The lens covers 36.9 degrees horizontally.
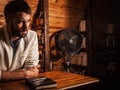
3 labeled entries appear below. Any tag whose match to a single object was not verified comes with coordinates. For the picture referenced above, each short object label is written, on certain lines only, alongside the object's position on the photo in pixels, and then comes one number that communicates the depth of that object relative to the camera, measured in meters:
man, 1.73
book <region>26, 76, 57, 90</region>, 1.38
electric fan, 3.28
